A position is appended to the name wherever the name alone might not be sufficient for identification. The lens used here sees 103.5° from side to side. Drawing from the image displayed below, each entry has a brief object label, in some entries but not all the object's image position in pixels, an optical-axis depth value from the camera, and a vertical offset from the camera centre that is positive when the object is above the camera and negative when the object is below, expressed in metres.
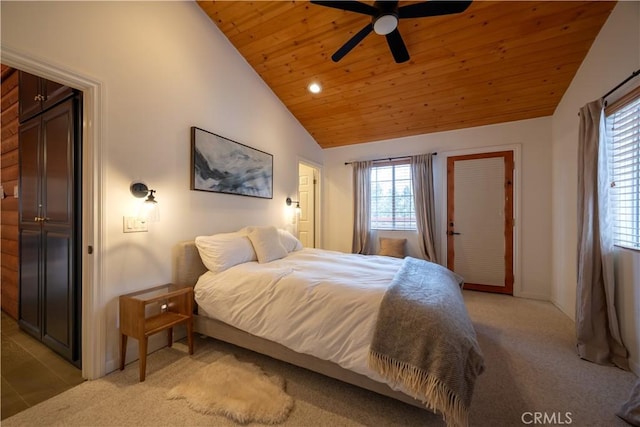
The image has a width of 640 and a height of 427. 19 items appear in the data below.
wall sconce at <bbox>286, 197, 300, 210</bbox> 4.12 +0.18
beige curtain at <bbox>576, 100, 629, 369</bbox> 2.07 -0.47
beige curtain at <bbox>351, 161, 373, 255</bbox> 4.65 +0.05
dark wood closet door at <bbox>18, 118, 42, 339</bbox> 2.28 -0.15
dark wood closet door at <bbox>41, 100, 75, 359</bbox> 1.99 -0.13
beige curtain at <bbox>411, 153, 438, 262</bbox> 4.11 +0.17
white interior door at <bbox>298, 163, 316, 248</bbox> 5.05 +0.08
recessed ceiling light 3.56 +1.78
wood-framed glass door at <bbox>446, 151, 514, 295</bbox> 3.78 -0.12
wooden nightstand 1.84 -0.84
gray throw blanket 1.24 -0.73
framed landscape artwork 2.68 +0.55
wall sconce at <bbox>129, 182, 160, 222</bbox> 2.11 +0.08
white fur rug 1.51 -1.20
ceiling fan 1.86 +1.56
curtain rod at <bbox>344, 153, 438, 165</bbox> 4.41 +0.96
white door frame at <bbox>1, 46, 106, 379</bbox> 1.86 -0.16
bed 1.40 -0.67
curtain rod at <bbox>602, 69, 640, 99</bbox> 1.86 +1.01
